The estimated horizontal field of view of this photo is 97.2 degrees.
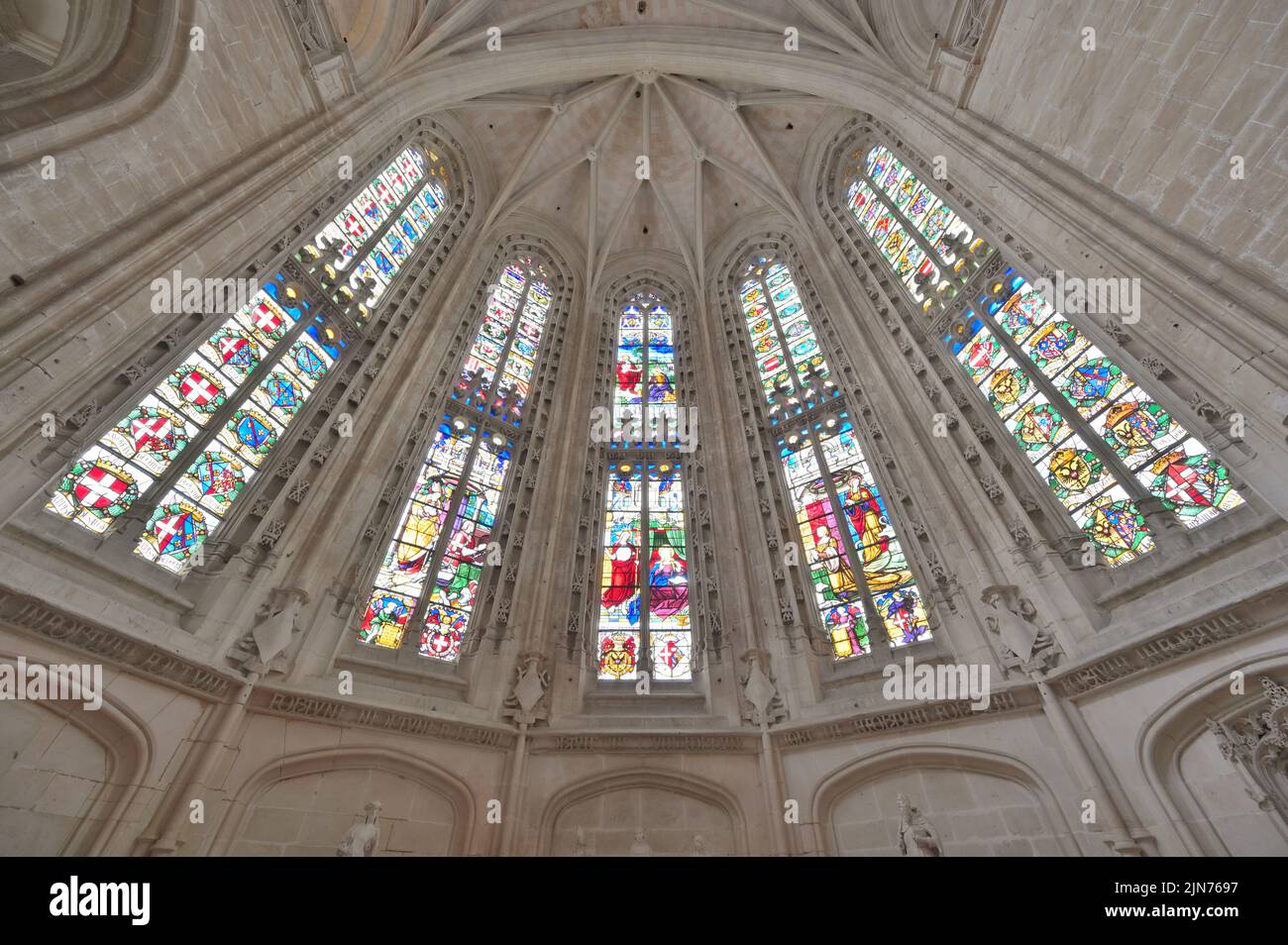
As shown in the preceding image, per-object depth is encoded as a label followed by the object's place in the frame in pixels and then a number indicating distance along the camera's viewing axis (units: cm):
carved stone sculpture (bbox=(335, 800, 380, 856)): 561
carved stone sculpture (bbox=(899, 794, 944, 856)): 560
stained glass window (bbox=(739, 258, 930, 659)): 863
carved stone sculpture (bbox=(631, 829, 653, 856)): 675
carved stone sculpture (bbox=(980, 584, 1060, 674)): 654
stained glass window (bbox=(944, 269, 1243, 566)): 643
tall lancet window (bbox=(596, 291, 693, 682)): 937
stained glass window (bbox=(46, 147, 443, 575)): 639
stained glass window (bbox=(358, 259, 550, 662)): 871
